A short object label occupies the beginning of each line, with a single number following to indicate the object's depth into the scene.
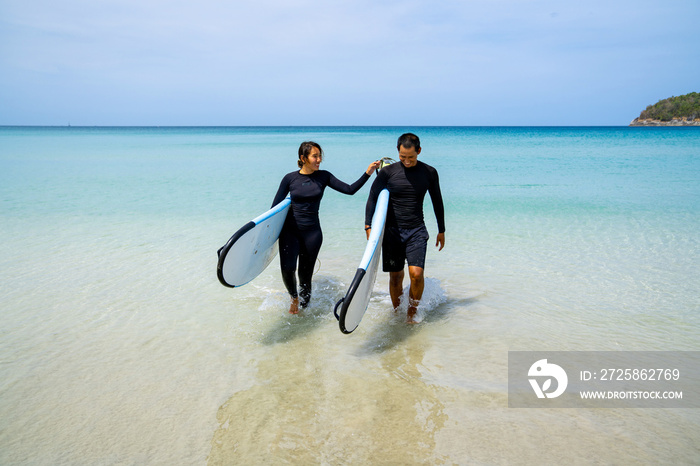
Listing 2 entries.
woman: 4.78
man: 4.49
